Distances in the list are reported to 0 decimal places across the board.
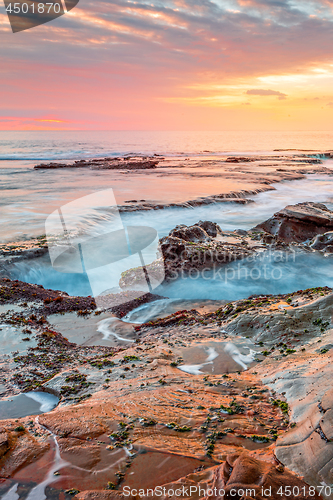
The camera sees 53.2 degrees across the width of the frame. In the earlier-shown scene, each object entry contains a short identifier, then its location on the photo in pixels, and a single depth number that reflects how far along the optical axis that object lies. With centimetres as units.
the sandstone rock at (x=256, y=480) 209
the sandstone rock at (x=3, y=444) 272
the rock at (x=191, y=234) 984
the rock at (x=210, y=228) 1094
